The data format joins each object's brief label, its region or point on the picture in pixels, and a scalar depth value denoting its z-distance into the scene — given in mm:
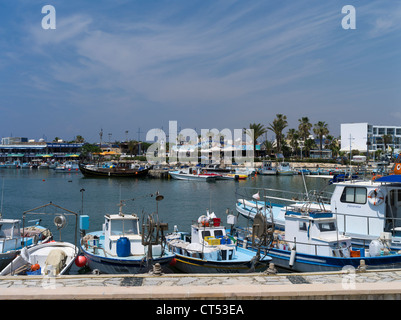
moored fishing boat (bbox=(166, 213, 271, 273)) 14914
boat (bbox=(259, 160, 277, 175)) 92075
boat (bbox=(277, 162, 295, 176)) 91500
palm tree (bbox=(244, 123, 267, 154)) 105188
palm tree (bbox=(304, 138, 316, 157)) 111125
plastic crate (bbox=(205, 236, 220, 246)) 16547
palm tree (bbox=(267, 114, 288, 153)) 101062
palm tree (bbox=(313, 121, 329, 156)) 106812
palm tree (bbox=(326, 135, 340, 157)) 114500
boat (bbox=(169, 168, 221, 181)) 74812
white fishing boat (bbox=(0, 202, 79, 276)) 13328
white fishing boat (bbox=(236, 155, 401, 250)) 16703
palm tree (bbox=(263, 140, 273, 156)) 113581
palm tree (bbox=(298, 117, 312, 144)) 108188
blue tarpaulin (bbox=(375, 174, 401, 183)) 16053
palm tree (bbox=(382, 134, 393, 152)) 116500
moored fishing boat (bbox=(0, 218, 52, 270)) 16578
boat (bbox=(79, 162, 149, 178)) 82781
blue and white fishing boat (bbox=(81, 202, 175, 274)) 14290
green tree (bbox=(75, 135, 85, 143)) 162125
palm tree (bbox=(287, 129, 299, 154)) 112562
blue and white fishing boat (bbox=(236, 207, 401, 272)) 14289
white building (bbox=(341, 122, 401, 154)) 120250
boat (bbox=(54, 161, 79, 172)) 107050
